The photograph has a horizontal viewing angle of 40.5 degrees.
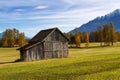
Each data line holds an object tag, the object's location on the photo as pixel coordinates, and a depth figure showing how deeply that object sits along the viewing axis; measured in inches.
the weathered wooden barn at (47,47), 1491.4
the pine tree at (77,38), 3332.5
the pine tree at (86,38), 3369.4
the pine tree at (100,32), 3449.9
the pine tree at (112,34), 3271.9
